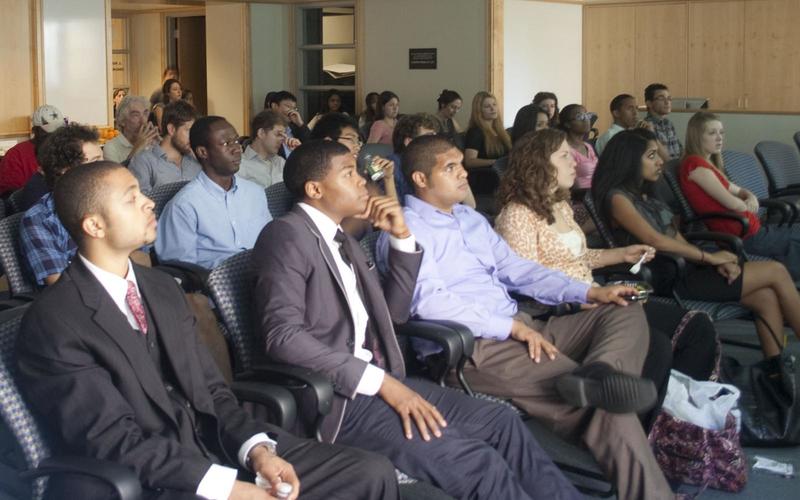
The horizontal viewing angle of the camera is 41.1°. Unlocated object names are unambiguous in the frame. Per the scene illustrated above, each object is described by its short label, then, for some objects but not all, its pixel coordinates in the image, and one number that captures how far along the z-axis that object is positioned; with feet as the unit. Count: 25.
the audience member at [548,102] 31.86
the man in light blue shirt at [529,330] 10.05
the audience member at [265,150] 19.57
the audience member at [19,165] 20.54
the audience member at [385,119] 34.01
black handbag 13.07
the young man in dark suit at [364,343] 9.16
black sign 40.81
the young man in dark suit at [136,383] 7.30
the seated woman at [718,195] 17.97
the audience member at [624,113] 29.12
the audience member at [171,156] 18.17
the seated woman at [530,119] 26.81
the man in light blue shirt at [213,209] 13.80
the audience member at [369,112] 38.61
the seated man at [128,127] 21.98
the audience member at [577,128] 25.39
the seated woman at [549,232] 13.32
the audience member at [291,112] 29.66
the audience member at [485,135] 28.91
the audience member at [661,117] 30.14
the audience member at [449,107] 35.78
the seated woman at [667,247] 14.90
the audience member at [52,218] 11.92
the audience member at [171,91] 39.10
